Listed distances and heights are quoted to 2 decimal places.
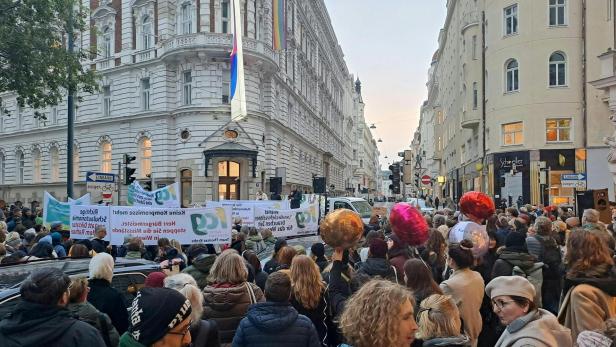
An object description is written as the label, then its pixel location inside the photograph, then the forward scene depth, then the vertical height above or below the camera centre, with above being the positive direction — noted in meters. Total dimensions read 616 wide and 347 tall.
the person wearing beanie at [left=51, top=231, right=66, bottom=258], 9.73 -1.10
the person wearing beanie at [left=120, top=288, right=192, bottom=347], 2.88 -0.71
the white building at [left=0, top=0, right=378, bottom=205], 33.69 +5.37
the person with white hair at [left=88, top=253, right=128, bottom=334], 5.08 -1.01
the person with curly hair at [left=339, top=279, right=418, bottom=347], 2.79 -0.69
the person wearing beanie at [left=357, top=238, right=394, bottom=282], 5.34 -0.77
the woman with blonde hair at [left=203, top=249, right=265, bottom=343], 4.73 -0.95
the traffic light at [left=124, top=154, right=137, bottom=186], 19.75 +0.45
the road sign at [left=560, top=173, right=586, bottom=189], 17.66 +0.21
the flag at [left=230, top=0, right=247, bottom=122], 29.45 +6.24
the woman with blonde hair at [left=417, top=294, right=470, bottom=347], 3.30 -0.88
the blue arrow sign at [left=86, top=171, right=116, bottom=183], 16.02 +0.31
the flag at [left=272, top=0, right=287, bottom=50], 36.16 +11.04
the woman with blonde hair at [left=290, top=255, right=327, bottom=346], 4.72 -0.93
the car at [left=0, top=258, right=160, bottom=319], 5.57 -0.93
